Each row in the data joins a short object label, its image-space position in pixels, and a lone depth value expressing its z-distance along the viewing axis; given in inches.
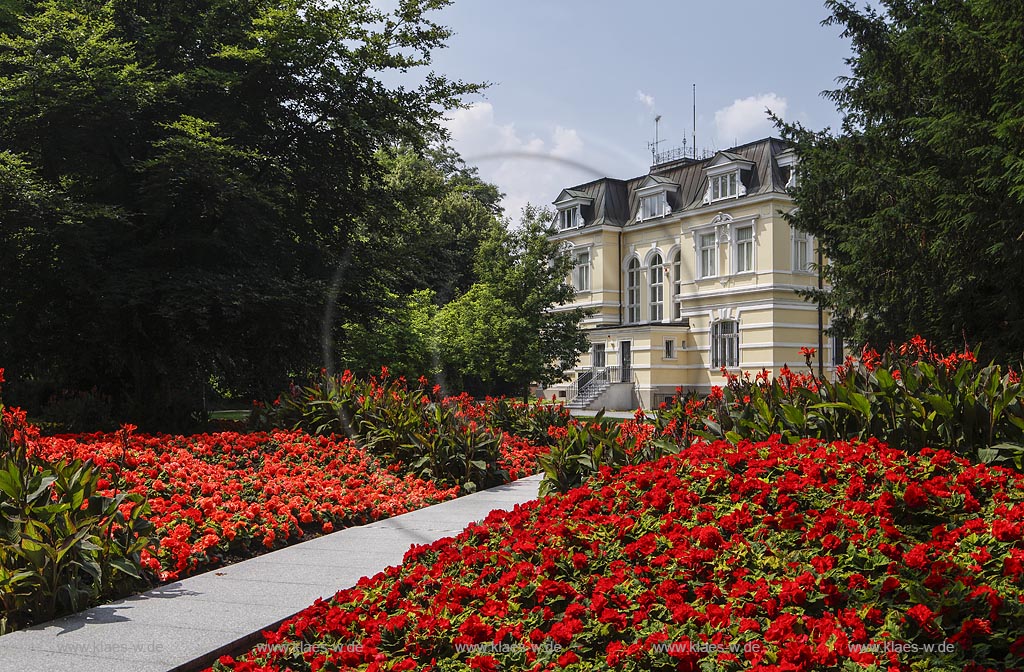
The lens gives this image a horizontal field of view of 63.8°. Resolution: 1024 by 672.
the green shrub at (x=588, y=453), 301.6
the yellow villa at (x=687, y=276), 1438.2
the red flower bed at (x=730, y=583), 145.6
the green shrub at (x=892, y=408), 229.1
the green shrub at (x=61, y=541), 200.1
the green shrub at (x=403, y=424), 421.1
